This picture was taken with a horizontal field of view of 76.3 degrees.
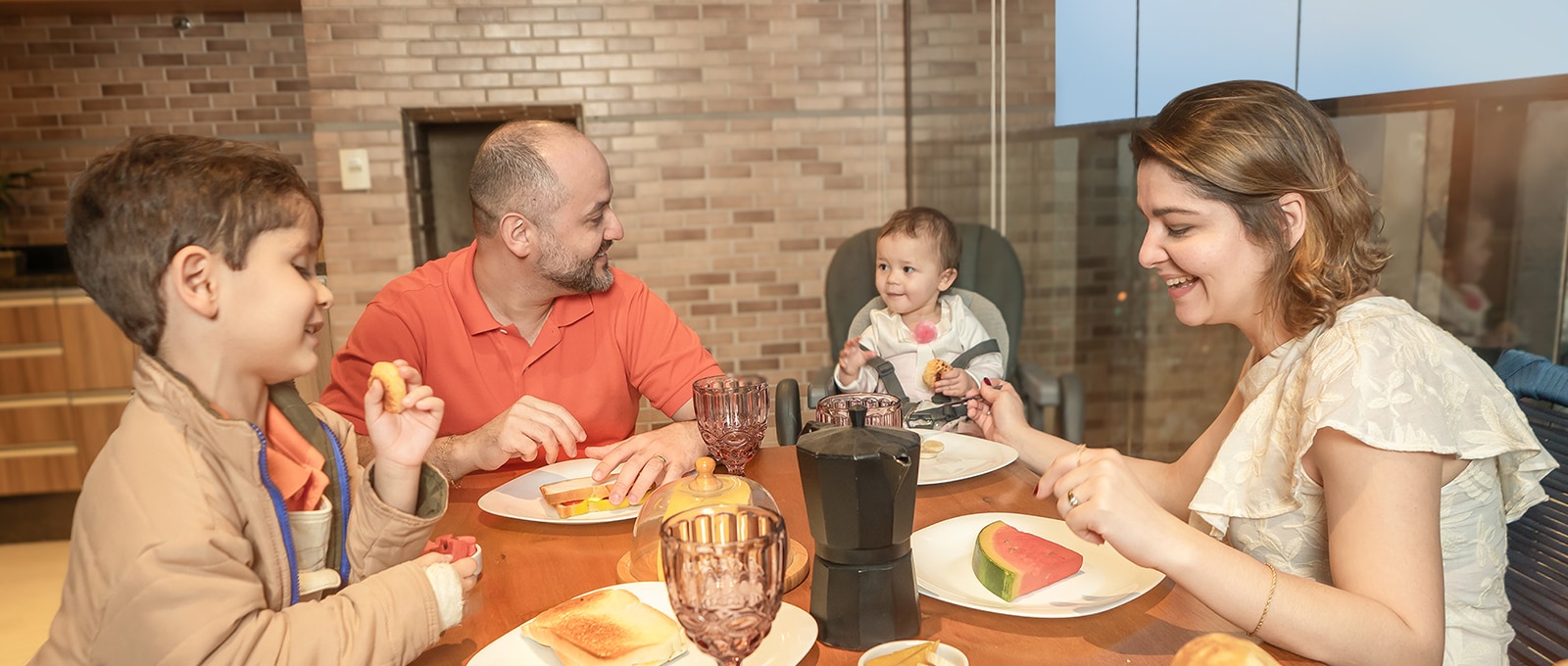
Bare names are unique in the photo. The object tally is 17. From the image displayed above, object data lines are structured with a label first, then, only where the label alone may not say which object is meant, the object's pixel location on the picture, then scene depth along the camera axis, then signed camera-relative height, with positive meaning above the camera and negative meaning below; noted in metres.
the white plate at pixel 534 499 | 1.53 -0.49
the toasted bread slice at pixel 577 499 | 1.55 -0.47
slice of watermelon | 1.21 -0.46
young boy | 0.96 -0.28
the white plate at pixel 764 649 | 1.05 -0.48
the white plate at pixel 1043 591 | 1.17 -0.49
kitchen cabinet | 4.39 -0.78
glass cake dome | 1.21 -0.38
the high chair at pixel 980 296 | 2.96 -0.36
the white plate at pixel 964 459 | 1.68 -0.48
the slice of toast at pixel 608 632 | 1.03 -0.46
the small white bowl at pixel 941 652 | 1.00 -0.47
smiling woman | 1.10 -0.32
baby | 3.11 -0.44
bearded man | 2.20 -0.27
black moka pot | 1.05 -0.37
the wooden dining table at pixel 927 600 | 1.09 -0.50
